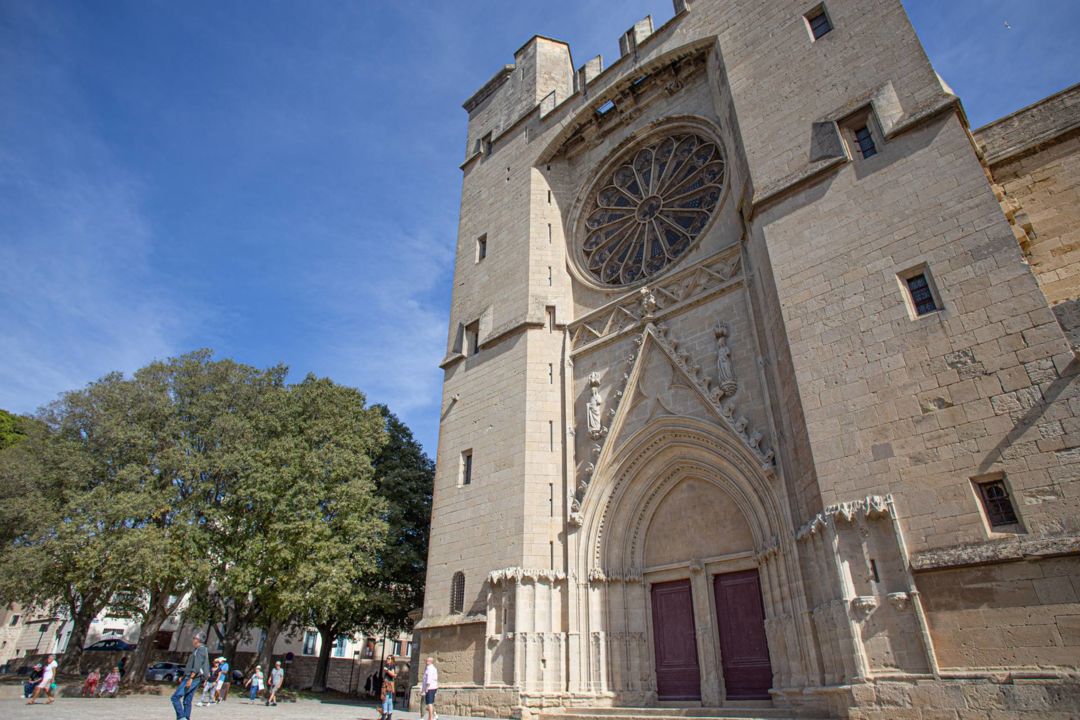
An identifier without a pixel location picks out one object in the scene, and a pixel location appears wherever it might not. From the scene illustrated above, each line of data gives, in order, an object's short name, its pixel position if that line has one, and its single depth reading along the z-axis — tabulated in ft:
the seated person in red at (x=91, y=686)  50.55
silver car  81.80
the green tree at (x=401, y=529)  60.34
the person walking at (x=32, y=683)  48.45
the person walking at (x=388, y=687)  30.27
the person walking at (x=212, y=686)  42.13
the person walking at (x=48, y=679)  44.08
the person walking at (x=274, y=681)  46.50
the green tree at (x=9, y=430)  83.81
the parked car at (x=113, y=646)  91.04
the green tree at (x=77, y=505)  49.26
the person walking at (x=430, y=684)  29.96
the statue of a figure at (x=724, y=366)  36.83
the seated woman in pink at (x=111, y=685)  49.60
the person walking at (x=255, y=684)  51.42
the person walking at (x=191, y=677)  24.07
